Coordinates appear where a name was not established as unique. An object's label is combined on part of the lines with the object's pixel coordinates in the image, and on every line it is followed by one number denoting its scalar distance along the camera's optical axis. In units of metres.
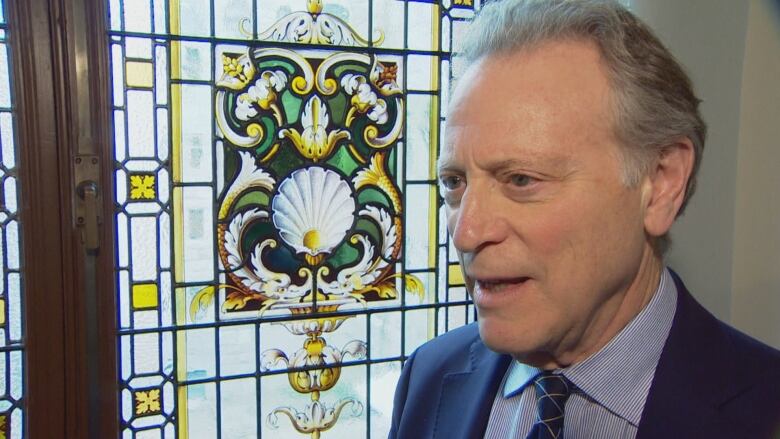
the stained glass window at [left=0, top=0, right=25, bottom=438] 1.61
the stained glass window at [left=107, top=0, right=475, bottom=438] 1.74
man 0.93
